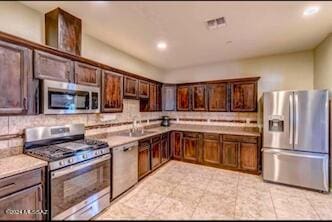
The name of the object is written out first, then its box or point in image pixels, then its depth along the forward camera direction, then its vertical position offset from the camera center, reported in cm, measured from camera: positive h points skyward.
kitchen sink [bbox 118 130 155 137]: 377 -51
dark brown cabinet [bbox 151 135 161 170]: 382 -93
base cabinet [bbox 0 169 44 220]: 152 -74
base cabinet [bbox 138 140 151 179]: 338 -95
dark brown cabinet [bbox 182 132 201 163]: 442 -92
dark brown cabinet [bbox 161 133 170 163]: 430 -94
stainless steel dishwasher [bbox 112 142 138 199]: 273 -94
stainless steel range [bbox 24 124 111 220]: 187 -69
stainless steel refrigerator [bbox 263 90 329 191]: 297 -49
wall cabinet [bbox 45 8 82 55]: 217 +104
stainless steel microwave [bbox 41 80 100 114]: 212 +16
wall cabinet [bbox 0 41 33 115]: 175 +33
